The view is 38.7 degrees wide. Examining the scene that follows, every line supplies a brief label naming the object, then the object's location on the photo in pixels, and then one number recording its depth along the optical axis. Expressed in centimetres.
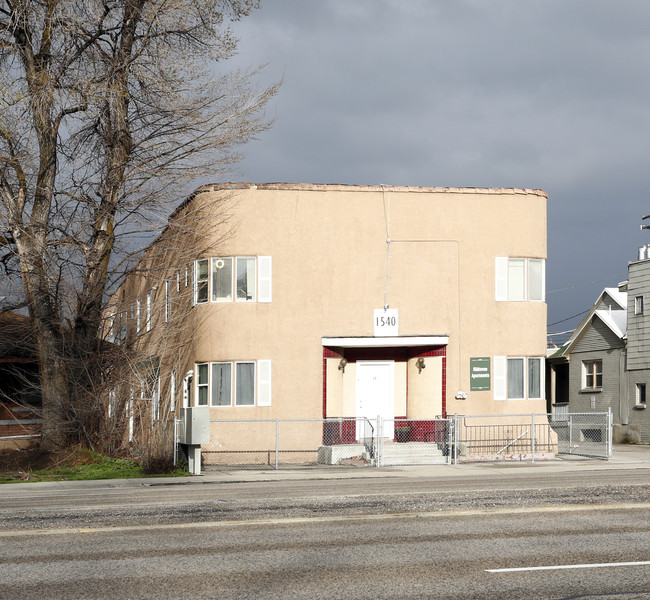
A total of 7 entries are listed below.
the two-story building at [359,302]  2681
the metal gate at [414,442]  2501
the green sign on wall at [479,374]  2733
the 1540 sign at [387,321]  2709
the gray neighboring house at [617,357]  3844
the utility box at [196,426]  2198
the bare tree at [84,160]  2533
